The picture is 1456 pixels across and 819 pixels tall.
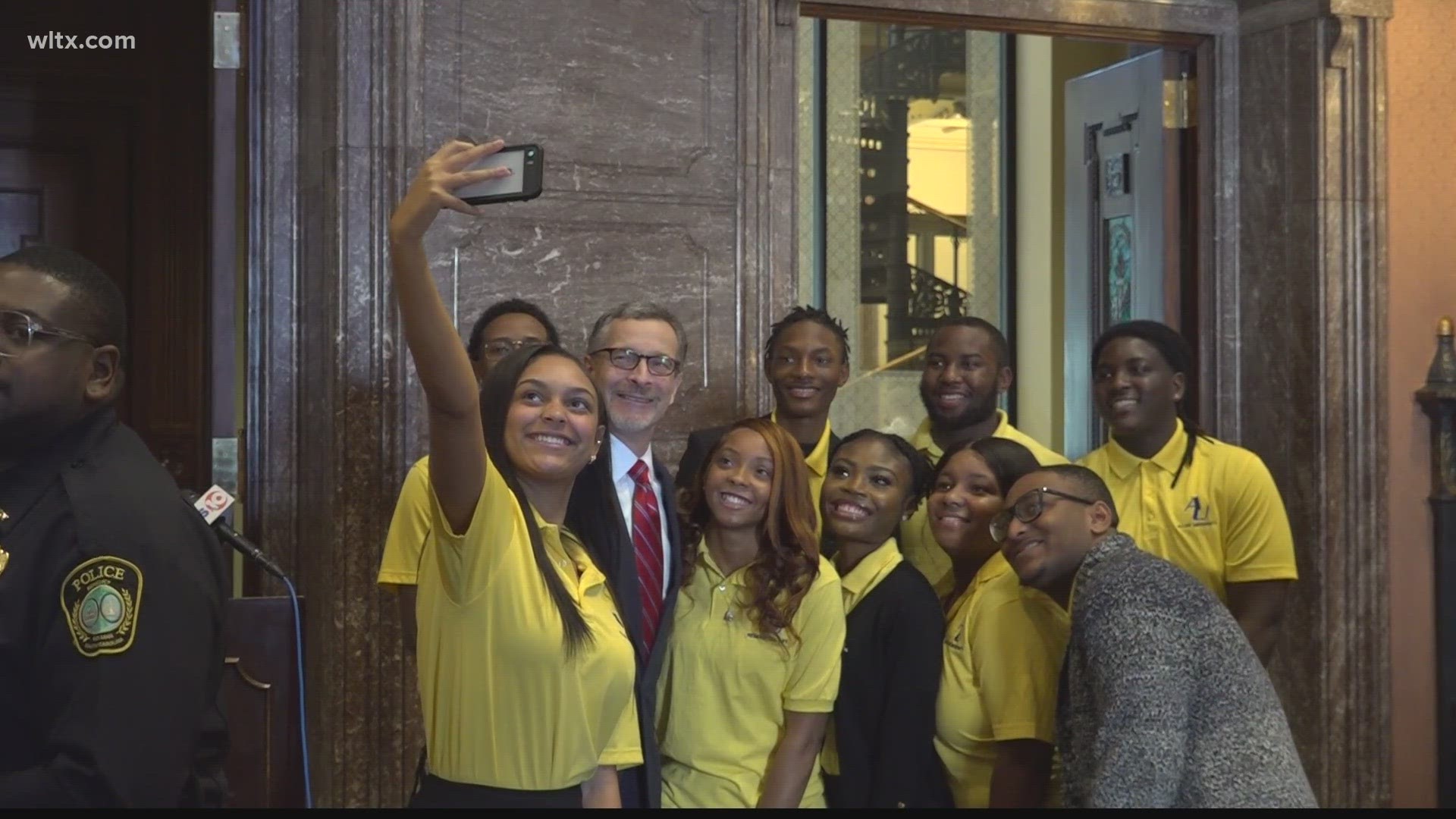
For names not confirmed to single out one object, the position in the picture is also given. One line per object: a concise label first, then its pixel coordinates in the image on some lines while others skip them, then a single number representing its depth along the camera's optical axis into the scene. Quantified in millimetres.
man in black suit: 2688
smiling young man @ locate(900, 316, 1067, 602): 3793
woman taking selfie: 2135
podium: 3320
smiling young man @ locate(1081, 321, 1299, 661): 3848
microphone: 2600
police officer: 1704
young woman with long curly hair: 2785
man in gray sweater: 2416
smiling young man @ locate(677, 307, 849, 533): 3670
